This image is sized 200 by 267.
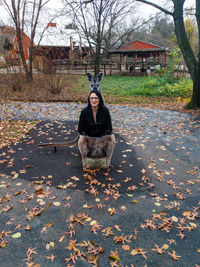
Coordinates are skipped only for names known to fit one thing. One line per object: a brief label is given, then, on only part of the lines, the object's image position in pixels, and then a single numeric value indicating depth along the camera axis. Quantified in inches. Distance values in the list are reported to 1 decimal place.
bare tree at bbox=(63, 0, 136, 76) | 595.2
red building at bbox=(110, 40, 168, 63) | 1093.1
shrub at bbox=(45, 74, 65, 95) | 526.6
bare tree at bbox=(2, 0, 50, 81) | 616.4
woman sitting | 164.7
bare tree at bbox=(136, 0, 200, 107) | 366.0
